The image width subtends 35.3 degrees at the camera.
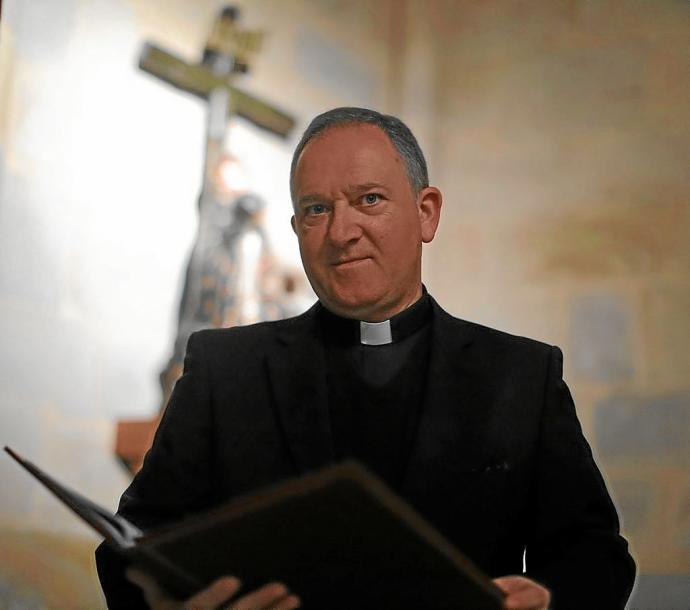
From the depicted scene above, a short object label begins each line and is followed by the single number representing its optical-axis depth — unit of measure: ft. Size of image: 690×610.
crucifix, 13.84
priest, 6.71
